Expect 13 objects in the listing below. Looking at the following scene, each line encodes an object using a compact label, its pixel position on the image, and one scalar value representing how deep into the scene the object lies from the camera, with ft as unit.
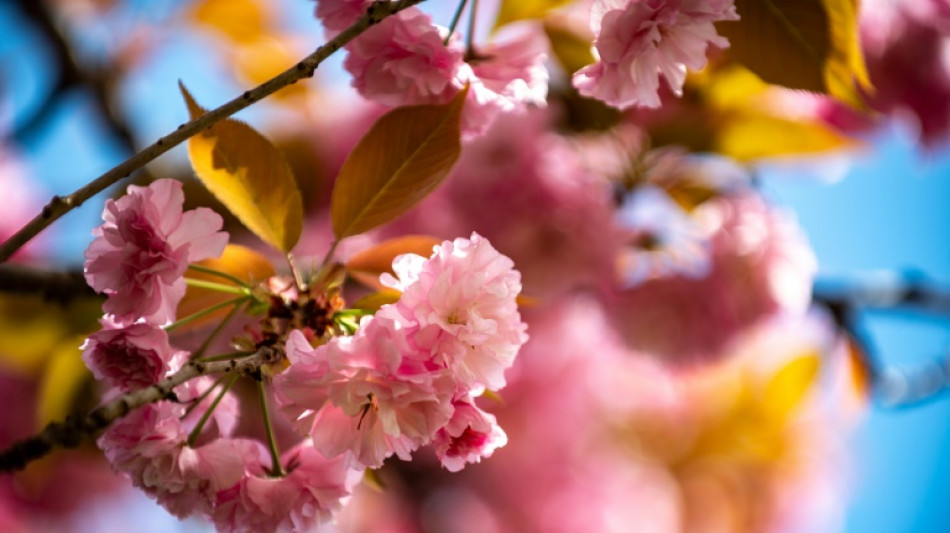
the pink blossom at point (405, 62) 3.98
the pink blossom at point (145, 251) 3.86
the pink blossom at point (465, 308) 3.83
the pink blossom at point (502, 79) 4.02
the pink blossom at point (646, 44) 3.90
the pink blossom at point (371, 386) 3.83
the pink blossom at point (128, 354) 3.87
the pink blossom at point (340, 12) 4.00
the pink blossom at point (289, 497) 3.93
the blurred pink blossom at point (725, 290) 5.98
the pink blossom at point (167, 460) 3.90
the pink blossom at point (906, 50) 5.49
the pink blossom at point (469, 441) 3.88
